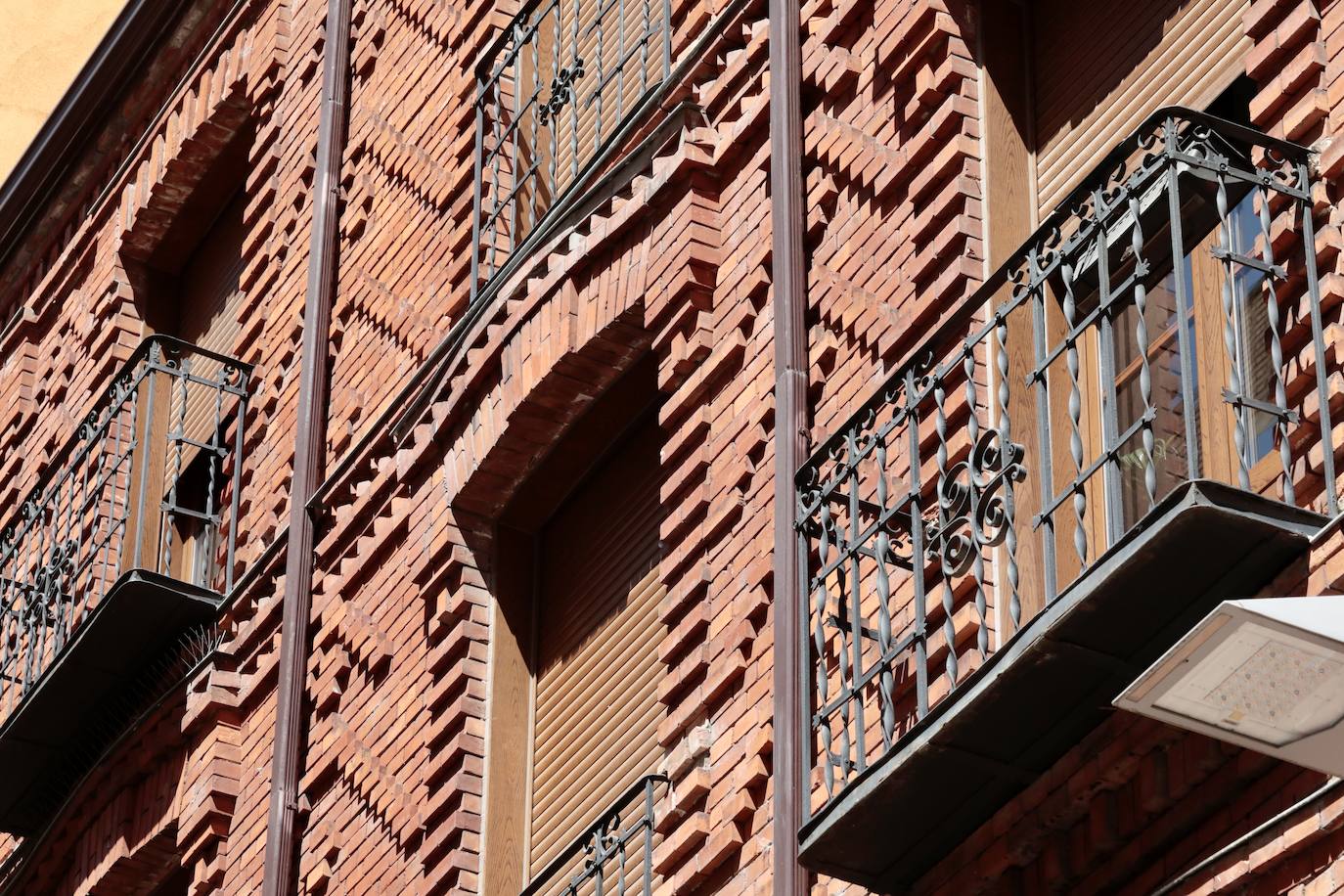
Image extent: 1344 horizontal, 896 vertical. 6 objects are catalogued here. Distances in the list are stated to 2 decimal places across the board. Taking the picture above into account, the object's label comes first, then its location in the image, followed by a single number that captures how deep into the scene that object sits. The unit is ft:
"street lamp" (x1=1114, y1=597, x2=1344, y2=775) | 20.20
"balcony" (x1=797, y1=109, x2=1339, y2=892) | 24.59
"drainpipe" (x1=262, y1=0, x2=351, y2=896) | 41.19
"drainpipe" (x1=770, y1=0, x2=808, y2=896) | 29.89
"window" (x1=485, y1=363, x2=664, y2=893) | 36.50
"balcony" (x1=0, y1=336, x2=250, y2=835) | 46.55
